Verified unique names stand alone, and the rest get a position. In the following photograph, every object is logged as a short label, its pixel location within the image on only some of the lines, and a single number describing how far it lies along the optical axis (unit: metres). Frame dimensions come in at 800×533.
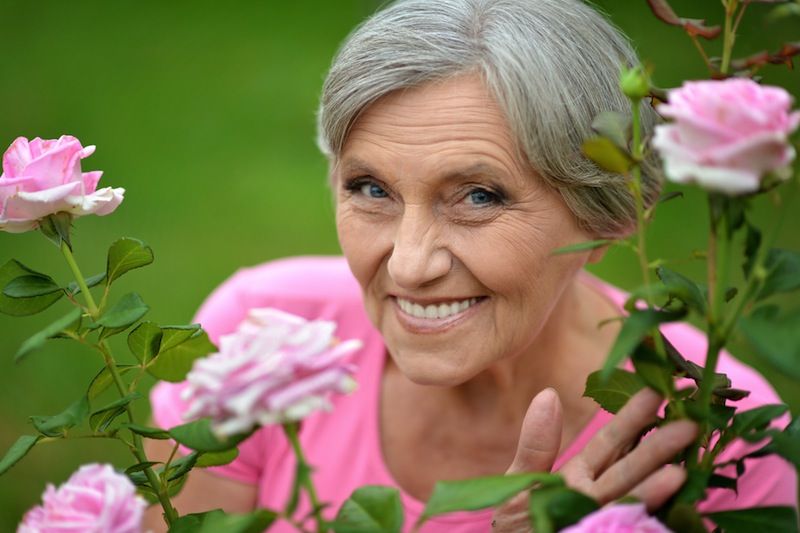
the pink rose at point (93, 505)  0.87
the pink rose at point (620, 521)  0.87
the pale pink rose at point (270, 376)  0.84
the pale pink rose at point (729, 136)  0.85
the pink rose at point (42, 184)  0.94
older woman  1.09
